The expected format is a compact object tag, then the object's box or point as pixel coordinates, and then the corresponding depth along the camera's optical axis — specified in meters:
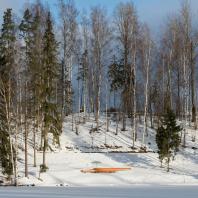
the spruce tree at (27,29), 47.71
